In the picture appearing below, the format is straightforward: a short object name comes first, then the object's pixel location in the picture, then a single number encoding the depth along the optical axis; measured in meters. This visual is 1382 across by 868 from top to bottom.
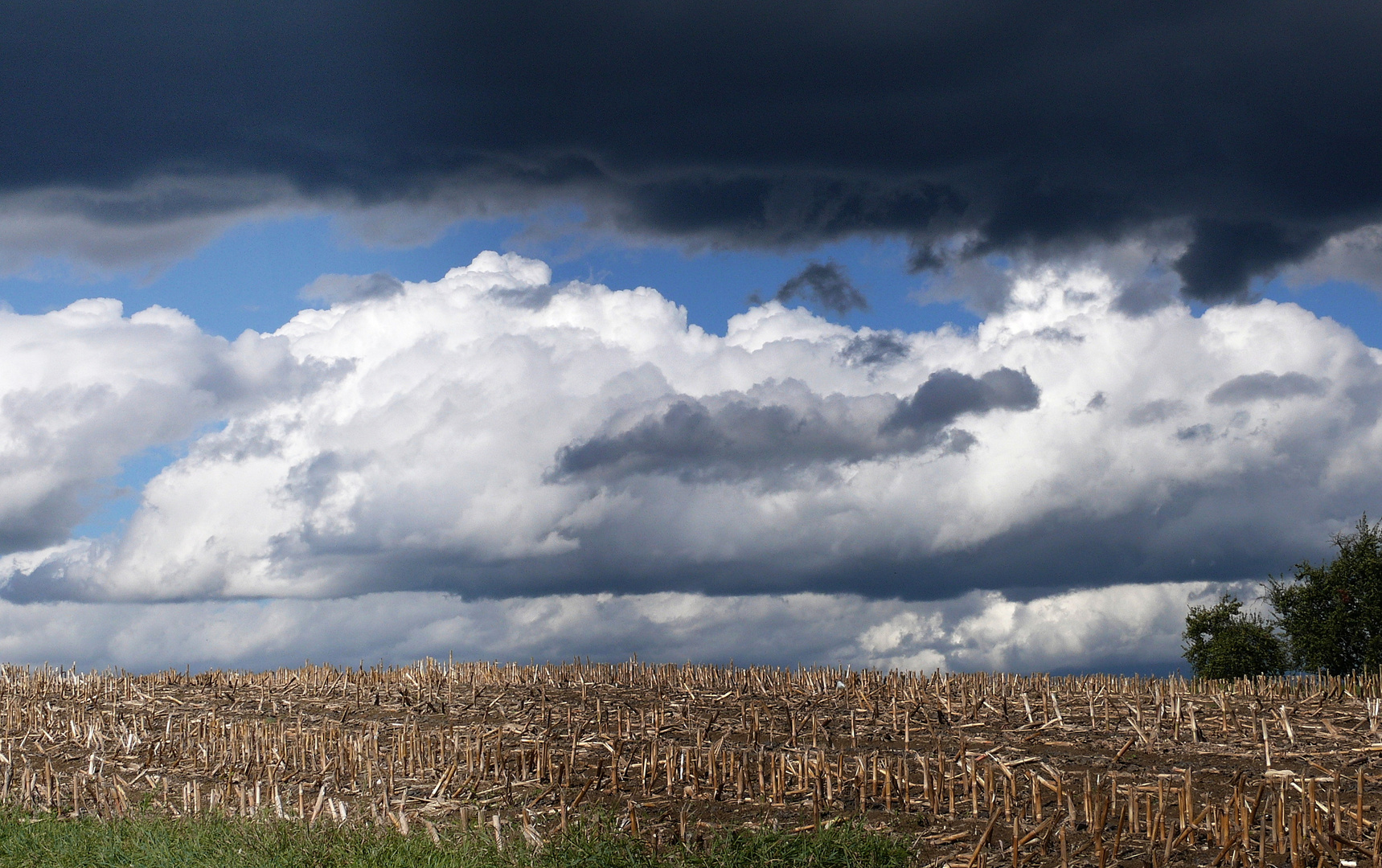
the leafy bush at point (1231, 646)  59.34
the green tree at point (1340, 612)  55.81
